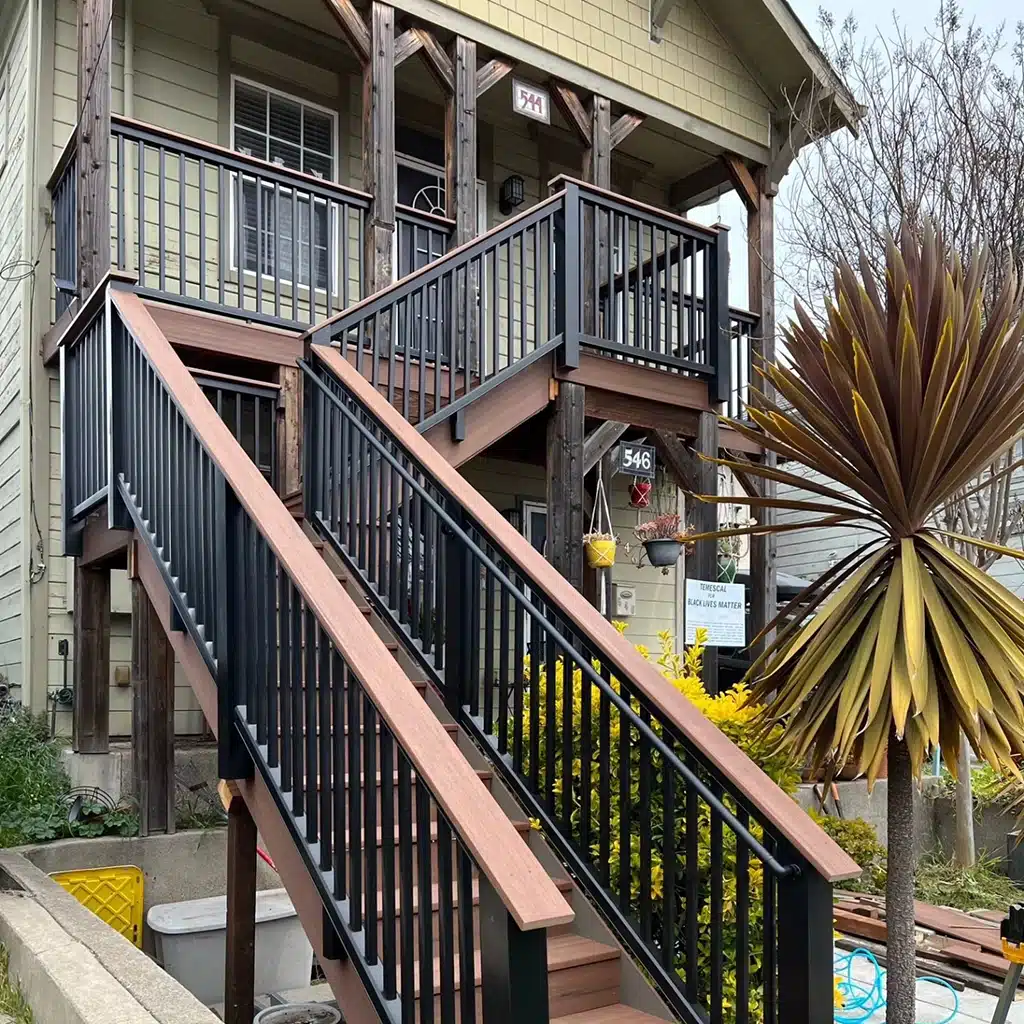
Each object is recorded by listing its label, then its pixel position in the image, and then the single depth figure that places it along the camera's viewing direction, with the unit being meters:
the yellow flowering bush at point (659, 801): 3.52
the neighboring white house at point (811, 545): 13.72
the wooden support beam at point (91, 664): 5.89
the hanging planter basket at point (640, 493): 9.23
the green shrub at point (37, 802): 5.29
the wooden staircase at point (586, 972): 3.27
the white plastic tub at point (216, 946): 5.06
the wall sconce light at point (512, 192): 9.01
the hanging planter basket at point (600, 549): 7.48
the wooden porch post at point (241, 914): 4.06
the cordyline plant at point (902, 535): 3.51
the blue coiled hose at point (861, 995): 4.58
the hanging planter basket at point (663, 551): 7.85
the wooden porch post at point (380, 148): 6.68
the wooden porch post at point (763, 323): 8.09
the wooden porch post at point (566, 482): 6.18
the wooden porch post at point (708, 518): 7.07
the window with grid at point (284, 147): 7.70
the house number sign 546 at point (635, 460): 7.63
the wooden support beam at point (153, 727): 5.63
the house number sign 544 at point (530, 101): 7.89
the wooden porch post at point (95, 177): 5.54
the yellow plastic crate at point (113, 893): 5.18
